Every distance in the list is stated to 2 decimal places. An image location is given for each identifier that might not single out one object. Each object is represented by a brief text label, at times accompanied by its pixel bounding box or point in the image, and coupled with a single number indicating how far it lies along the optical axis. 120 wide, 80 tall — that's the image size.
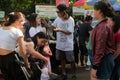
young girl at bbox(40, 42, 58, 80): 4.84
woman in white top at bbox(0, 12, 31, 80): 4.45
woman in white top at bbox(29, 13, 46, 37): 5.78
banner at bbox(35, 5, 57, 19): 12.04
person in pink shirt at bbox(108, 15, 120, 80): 3.88
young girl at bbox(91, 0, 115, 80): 3.47
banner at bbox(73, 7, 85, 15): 15.96
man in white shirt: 6.25
